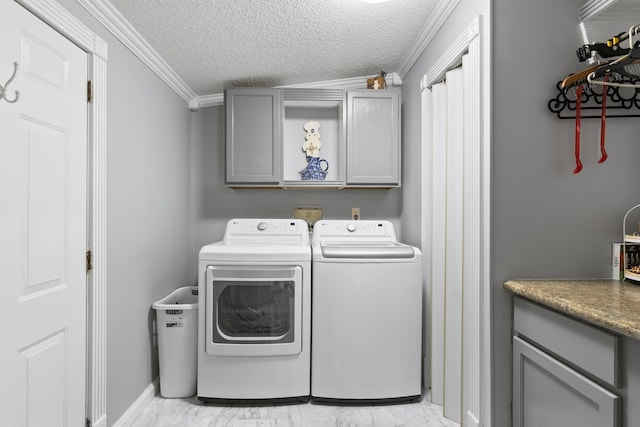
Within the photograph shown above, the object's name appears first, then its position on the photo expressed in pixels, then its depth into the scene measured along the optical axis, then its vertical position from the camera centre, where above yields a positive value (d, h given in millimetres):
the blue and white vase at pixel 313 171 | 2873 +315
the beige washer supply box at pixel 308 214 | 3098 -23
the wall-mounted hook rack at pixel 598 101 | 1478 +442
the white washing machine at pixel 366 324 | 2262 -692
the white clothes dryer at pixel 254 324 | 2264 -697
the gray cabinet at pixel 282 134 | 2740 +571
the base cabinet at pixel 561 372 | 1011 -502
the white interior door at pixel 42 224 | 1229 -49
